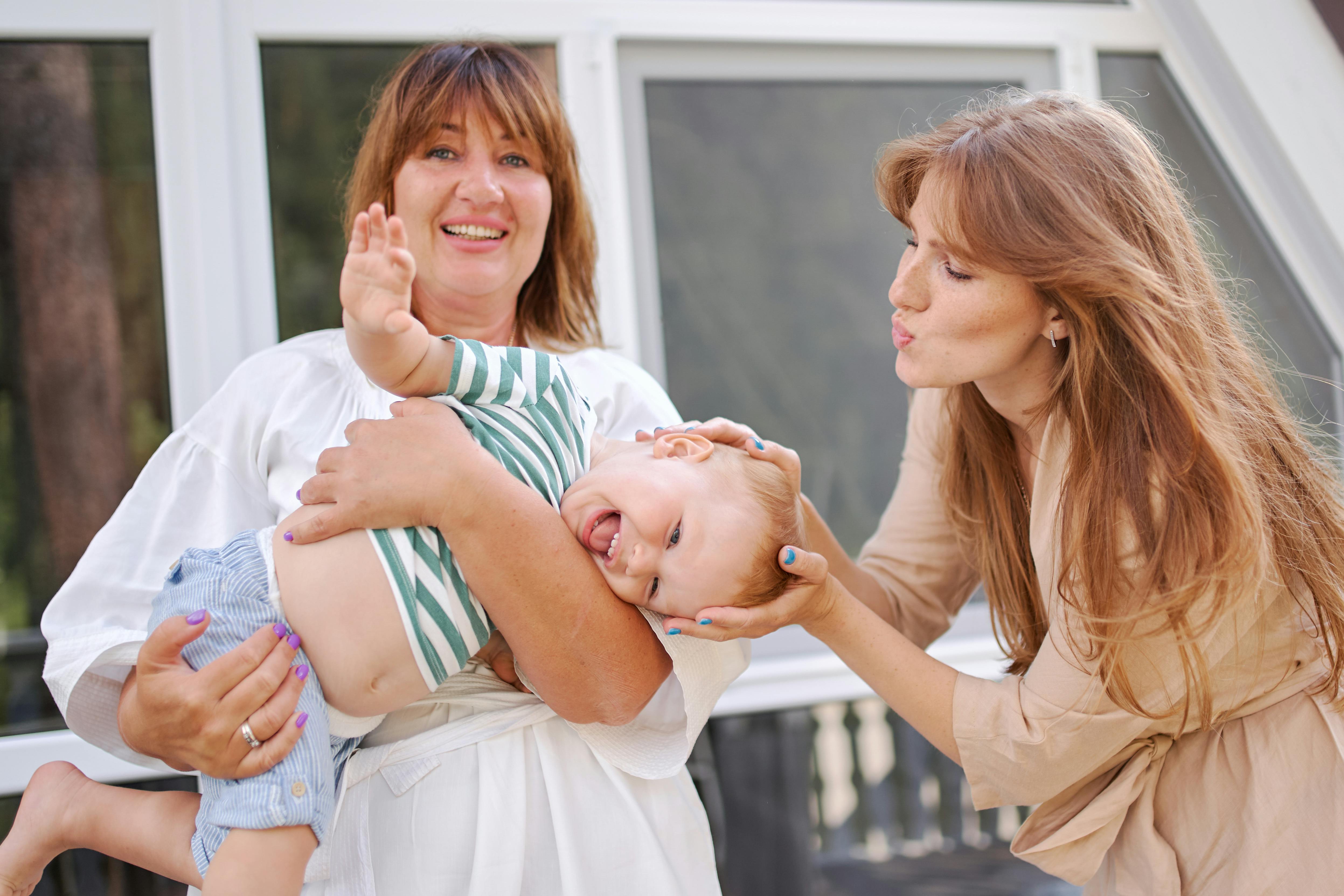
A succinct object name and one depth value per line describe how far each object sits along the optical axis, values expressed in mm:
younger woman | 1293
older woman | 1254
